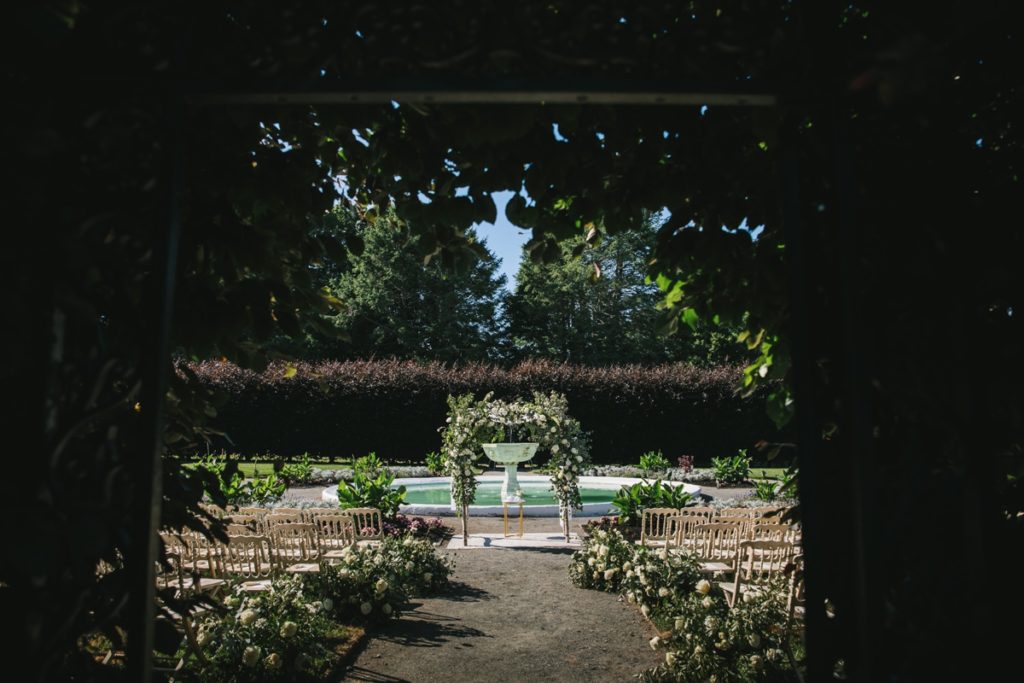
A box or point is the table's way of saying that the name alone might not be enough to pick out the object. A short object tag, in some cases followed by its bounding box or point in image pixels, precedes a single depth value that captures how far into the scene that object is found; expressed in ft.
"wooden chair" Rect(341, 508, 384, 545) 27.63
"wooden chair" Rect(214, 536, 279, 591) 20.96
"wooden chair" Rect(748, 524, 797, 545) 23.43
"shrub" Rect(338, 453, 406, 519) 35.81
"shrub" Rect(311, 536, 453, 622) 22.84
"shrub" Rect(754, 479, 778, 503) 40.83
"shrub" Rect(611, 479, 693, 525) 35.45
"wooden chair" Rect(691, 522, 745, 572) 23.79
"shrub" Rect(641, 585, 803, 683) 16.11
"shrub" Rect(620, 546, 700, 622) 22.91
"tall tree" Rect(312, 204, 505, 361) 130.72
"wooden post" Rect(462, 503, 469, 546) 35.63
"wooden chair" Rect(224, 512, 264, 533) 24.45
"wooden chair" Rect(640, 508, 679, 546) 26.66
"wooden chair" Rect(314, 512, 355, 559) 26.48
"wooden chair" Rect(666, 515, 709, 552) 26.20
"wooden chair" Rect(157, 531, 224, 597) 20.69
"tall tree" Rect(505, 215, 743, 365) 130.31
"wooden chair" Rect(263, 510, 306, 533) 24.25
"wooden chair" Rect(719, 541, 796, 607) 19.57
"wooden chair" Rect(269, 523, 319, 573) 23.89
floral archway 35.58
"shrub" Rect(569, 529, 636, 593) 26.76
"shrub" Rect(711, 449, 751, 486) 60.13
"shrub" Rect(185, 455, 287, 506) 37.13
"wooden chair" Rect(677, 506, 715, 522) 27.28
